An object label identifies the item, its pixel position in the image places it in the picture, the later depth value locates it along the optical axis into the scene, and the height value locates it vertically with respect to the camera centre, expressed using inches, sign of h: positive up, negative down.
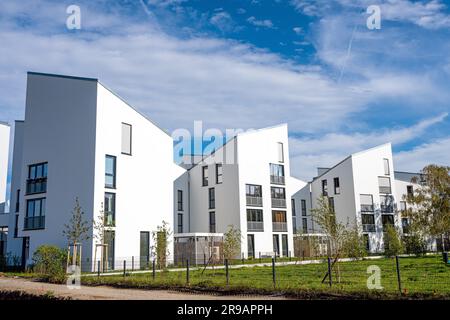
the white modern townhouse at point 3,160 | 1849.2 +393.0
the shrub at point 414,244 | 1803.0 +15.4
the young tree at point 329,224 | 773.3 +42.0
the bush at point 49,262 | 864.5 -14.3
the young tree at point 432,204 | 1914.4 +185.5
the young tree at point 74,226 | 1147.3 +70.3
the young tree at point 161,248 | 1175.6 +12.4
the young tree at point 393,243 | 1660.9 +20.8
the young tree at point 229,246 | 1152.8 +14.1
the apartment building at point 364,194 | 2171.5 +264.9
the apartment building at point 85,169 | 1218.0 +230.6
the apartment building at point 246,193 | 1856.5 +239.2
